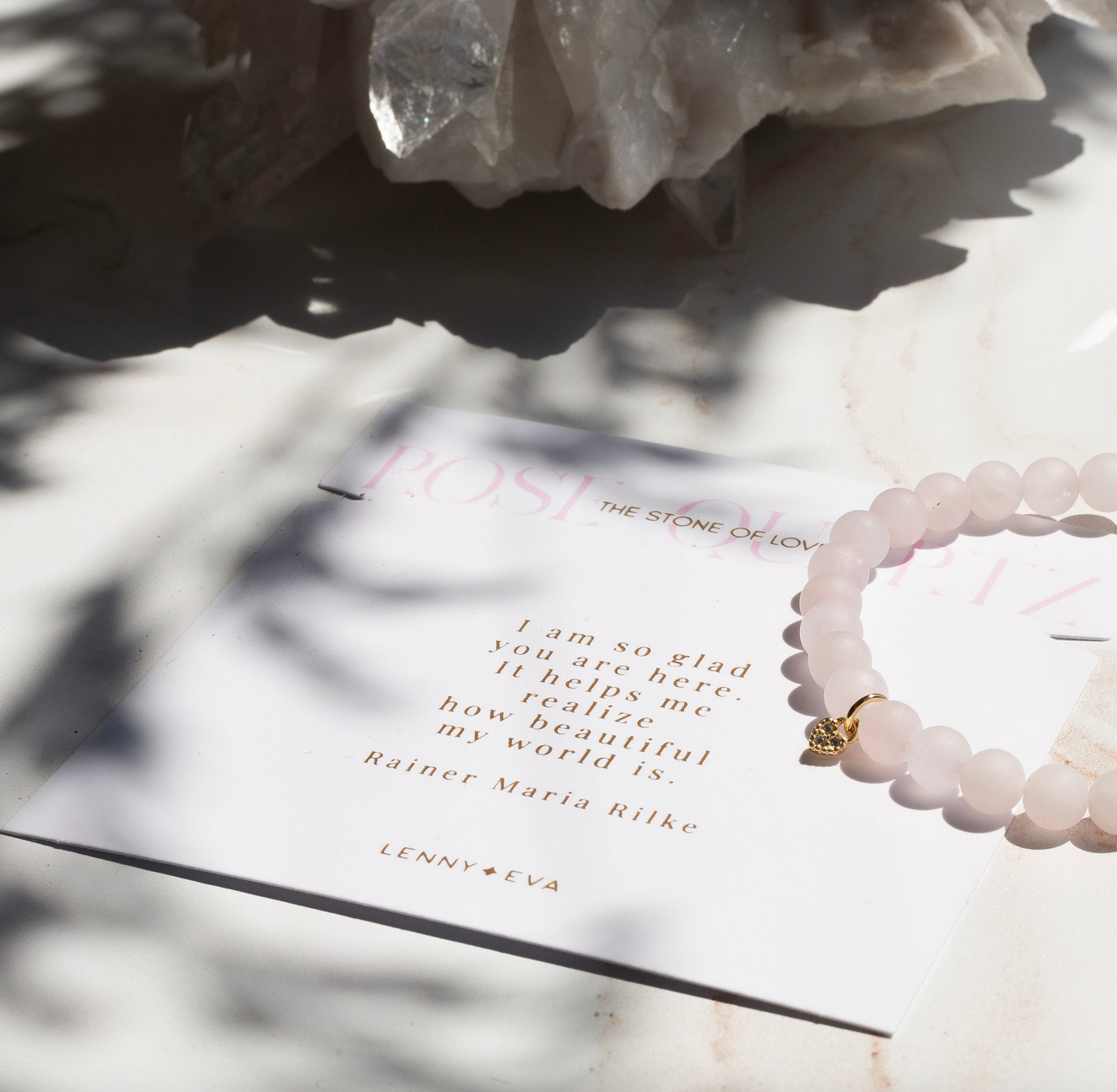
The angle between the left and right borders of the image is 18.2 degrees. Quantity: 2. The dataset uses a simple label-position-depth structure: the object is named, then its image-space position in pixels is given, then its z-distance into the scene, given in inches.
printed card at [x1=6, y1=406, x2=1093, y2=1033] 16.8
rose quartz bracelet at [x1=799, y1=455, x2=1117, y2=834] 17.1
